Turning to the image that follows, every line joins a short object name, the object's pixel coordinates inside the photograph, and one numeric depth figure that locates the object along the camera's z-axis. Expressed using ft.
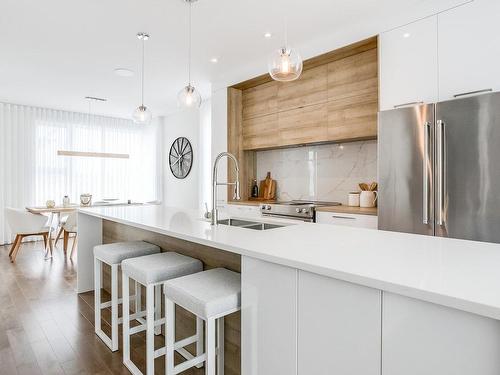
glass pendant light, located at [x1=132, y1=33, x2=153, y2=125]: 11.26
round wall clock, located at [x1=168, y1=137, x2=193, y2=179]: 21.80
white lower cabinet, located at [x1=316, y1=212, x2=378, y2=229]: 9.73
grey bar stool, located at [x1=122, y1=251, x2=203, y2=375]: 5.77
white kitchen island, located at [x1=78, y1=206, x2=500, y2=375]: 2.67
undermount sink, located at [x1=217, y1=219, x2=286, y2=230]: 7.28
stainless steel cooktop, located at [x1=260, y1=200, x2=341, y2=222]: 11.18
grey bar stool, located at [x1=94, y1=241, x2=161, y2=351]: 7.23
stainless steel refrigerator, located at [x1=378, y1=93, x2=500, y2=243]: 7.12
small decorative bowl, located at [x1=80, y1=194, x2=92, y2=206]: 18.34
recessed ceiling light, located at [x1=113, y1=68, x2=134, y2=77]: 13.98
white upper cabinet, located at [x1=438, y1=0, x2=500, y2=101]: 7.66
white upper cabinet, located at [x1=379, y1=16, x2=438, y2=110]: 8.69
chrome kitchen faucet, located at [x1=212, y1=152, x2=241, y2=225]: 6.51
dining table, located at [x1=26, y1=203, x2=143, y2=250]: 16.57
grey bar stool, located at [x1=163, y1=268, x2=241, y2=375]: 4.57
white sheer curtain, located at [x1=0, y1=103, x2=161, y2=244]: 19.69
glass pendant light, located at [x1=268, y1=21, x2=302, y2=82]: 7.23
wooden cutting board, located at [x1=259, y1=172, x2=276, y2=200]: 15.01
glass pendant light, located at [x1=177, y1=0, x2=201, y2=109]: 9.16
